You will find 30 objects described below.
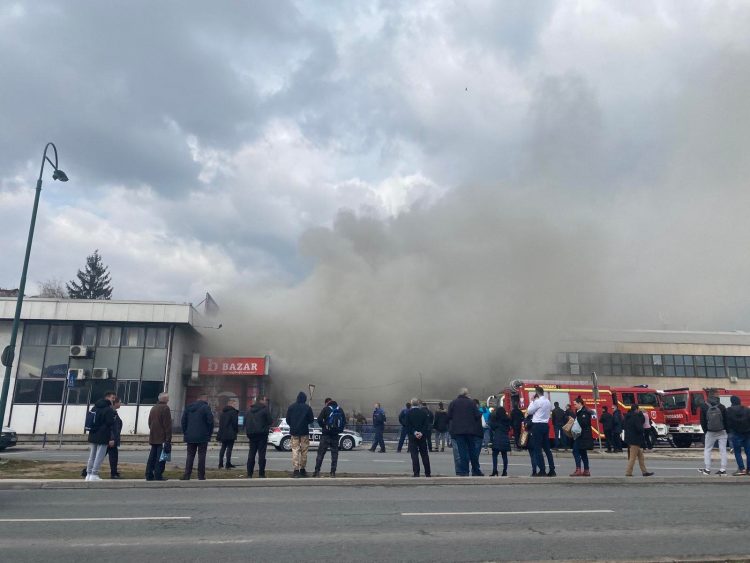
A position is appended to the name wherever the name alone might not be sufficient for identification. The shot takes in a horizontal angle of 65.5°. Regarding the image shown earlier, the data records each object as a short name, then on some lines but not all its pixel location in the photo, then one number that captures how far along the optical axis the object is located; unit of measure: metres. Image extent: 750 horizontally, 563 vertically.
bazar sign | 33.81
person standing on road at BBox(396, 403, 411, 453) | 19.72
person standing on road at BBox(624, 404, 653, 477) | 11.27
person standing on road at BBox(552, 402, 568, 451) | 12.47
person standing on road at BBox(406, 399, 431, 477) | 10.91
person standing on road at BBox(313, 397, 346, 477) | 11.18
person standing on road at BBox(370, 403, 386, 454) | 19.91
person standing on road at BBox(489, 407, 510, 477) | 11.32
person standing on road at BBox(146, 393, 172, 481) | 10.47
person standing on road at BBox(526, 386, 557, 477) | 11.01
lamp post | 14.22
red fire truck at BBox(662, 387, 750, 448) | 25.72
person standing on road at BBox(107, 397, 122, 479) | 10.89
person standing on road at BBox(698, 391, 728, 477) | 11.59
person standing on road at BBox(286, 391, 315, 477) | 10.89
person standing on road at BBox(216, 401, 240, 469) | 11.94
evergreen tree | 71.50
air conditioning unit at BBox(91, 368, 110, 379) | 30.05
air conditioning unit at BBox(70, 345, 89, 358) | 30.00
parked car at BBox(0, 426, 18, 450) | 19.92
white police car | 20.64
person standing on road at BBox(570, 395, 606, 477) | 11.39
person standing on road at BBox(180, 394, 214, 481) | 10.62
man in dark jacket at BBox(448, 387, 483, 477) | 10.88
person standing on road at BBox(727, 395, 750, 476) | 11.35
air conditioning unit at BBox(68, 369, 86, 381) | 29.35
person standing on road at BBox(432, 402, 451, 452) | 18.92
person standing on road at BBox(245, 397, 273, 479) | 11.03
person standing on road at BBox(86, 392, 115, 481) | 10.61
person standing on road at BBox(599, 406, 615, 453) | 20.62
